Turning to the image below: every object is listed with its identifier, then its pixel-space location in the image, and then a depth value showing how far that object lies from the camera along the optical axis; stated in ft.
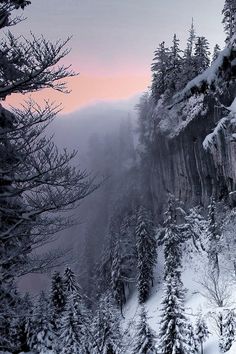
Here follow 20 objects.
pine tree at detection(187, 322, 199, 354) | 110.34
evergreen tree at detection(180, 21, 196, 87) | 192.44
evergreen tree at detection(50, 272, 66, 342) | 122.83
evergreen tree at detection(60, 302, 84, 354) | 96.37
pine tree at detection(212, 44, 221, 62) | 194.18
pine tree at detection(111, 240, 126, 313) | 170.81
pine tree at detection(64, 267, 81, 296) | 118.73
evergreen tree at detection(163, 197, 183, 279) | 151.50
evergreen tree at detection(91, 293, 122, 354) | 90.94
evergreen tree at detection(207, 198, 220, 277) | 144.02
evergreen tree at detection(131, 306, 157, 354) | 102.58
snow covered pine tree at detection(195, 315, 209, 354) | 114.11
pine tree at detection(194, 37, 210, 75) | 194.90
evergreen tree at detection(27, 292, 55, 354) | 99.71
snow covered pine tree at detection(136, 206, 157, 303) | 162.91
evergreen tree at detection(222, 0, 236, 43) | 175.41
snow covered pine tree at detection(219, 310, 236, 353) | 105.81
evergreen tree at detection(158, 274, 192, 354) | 102.83
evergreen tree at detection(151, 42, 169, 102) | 220.64
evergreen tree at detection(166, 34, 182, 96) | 209.87
